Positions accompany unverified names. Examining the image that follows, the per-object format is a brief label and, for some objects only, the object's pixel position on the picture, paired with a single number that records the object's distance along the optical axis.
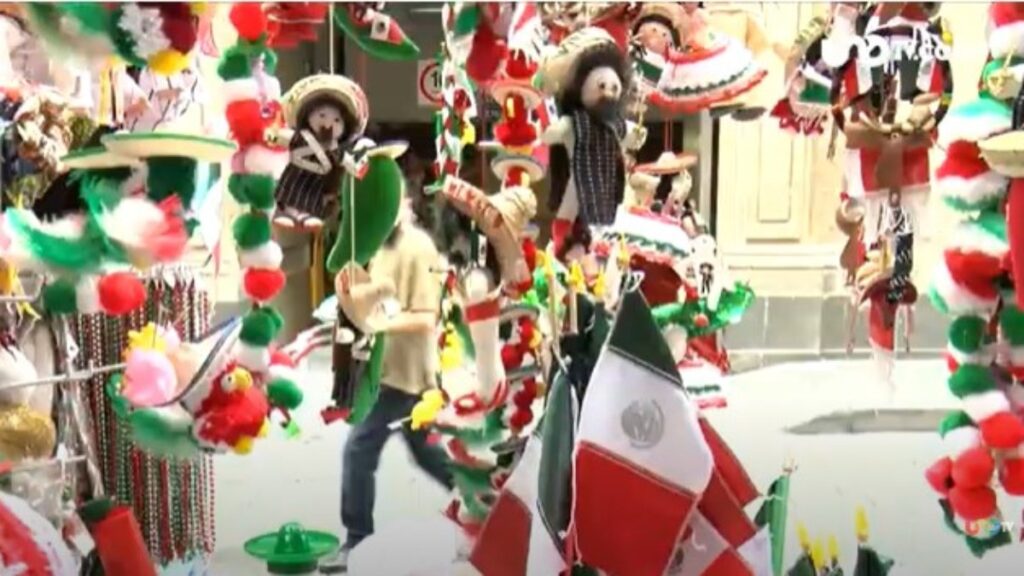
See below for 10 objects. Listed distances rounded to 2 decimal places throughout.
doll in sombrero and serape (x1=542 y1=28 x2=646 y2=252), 1.46
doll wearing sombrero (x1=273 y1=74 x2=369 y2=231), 1.54
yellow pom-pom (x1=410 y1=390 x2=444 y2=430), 1.62
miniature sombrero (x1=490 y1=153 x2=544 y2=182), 1.57
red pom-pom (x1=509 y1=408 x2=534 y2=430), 1.61
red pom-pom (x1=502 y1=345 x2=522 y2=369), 1.63
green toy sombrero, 1.76
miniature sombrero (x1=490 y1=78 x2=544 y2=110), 1.55
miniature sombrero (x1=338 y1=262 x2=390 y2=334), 1.54
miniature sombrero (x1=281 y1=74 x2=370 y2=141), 1.54
